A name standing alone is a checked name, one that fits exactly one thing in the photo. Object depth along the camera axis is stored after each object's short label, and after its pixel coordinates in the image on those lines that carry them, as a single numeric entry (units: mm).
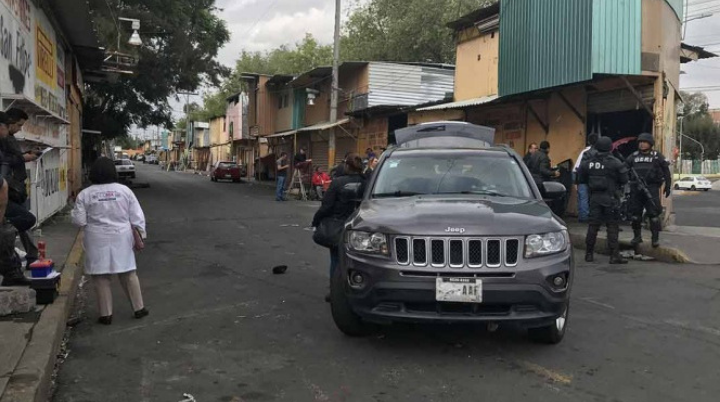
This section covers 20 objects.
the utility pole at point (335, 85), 23469
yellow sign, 12523
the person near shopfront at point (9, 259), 5469
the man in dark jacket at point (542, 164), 12922
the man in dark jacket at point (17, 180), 6066
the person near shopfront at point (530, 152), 13277
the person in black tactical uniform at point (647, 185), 9758
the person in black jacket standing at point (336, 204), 6082
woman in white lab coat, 5621
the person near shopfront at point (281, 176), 21516
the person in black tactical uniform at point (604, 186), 9086
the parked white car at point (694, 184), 42962
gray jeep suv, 4441
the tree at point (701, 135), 66500
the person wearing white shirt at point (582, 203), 12977
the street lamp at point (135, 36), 17412
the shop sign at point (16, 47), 9273
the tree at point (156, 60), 22750
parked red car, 38406
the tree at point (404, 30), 39344
